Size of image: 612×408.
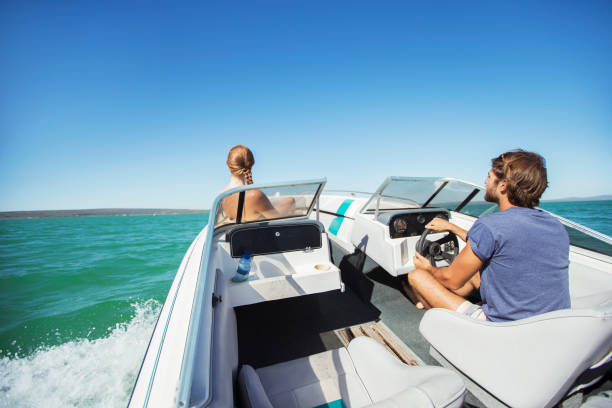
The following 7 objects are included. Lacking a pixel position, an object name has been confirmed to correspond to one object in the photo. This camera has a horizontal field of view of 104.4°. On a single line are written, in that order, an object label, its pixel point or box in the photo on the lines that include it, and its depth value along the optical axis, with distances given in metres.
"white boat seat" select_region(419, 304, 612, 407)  0.92
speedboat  0.90
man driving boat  1.29
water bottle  2.12
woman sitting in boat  2.38
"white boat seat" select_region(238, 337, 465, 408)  0.93
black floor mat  2.21
